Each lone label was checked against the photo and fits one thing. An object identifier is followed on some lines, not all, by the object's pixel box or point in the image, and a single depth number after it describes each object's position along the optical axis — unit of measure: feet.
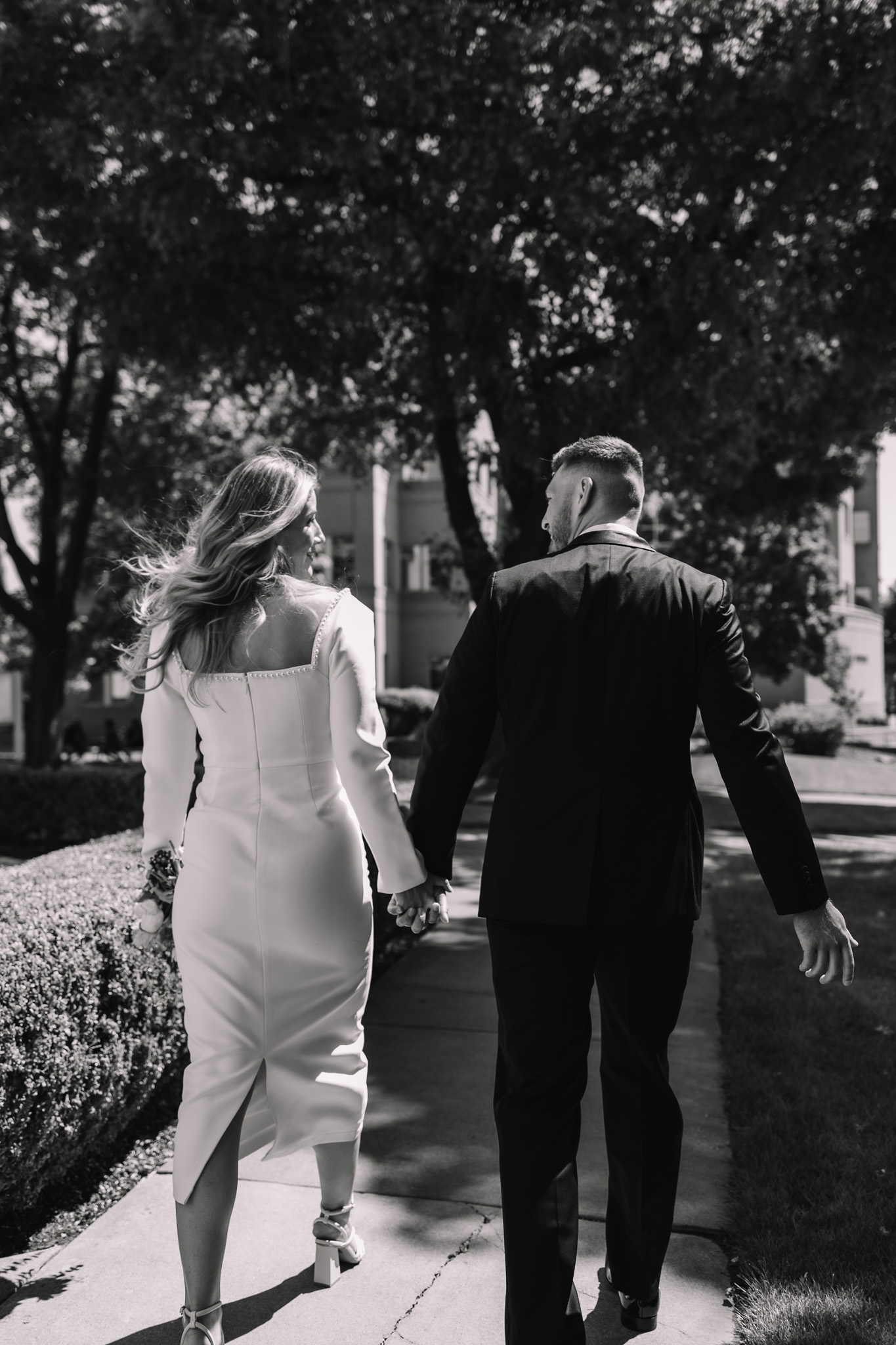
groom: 8.50
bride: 9.30
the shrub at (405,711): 91.76
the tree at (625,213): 31.96
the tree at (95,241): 33.22
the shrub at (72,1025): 10.35
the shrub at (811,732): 89.40
